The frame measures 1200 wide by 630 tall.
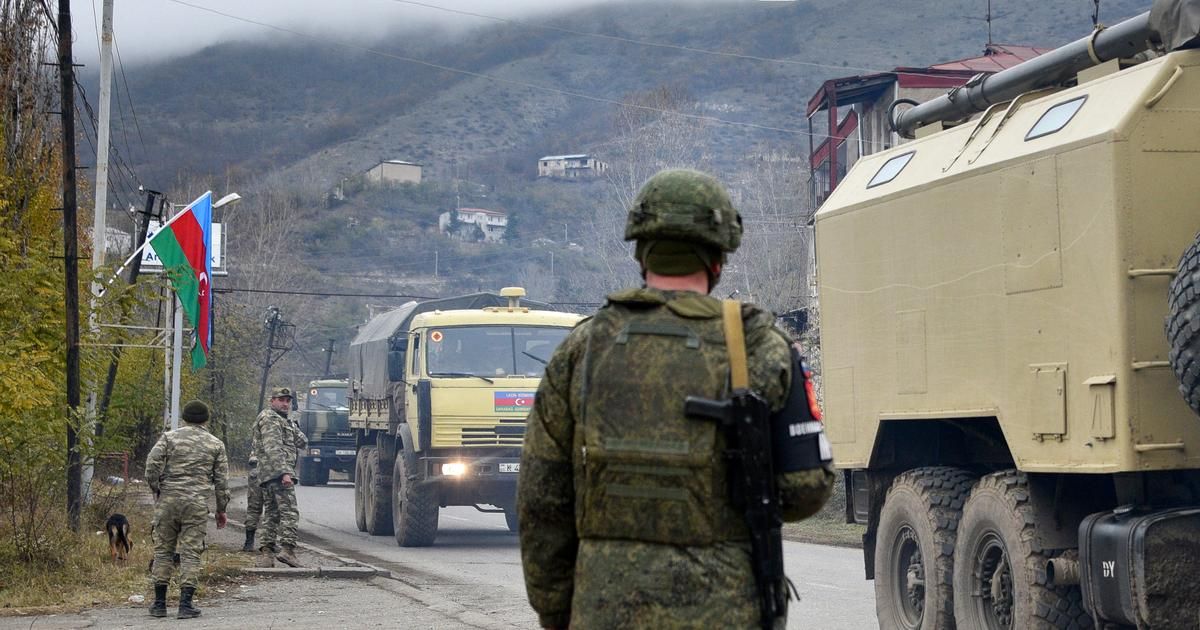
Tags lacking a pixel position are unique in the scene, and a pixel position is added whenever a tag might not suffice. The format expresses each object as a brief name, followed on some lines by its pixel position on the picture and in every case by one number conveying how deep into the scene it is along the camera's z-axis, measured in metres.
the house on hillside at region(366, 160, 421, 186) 187.15
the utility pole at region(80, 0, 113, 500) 21.81
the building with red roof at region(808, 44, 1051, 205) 42.47
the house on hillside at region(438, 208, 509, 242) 162.88
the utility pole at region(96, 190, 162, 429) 18.91
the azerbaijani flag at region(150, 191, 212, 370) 23.09
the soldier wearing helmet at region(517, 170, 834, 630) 3.78
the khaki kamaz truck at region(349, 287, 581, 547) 19.05
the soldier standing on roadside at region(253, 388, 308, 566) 16.66
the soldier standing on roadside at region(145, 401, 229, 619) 12.46
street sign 48.06
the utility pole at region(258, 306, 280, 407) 64.50
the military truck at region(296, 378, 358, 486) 40.06
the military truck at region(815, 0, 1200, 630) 6.88
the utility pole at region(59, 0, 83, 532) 15.88
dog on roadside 15.26
